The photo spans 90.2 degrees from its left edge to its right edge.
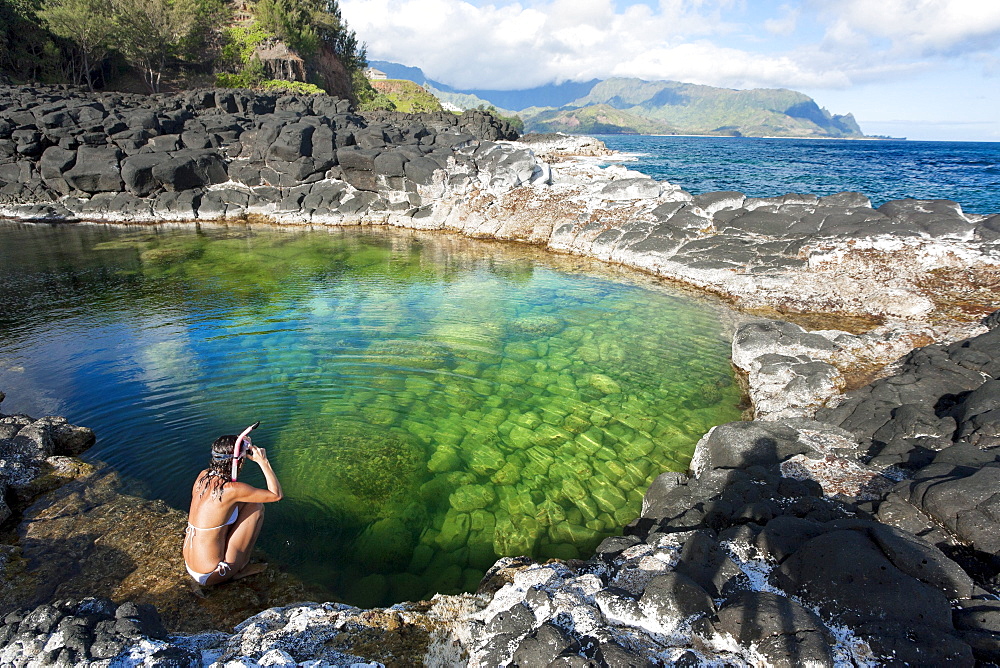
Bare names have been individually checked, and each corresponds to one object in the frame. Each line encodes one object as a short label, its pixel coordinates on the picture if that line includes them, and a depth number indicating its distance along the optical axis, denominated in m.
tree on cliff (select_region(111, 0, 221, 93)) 41.09
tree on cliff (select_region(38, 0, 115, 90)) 38.28
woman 4.10
